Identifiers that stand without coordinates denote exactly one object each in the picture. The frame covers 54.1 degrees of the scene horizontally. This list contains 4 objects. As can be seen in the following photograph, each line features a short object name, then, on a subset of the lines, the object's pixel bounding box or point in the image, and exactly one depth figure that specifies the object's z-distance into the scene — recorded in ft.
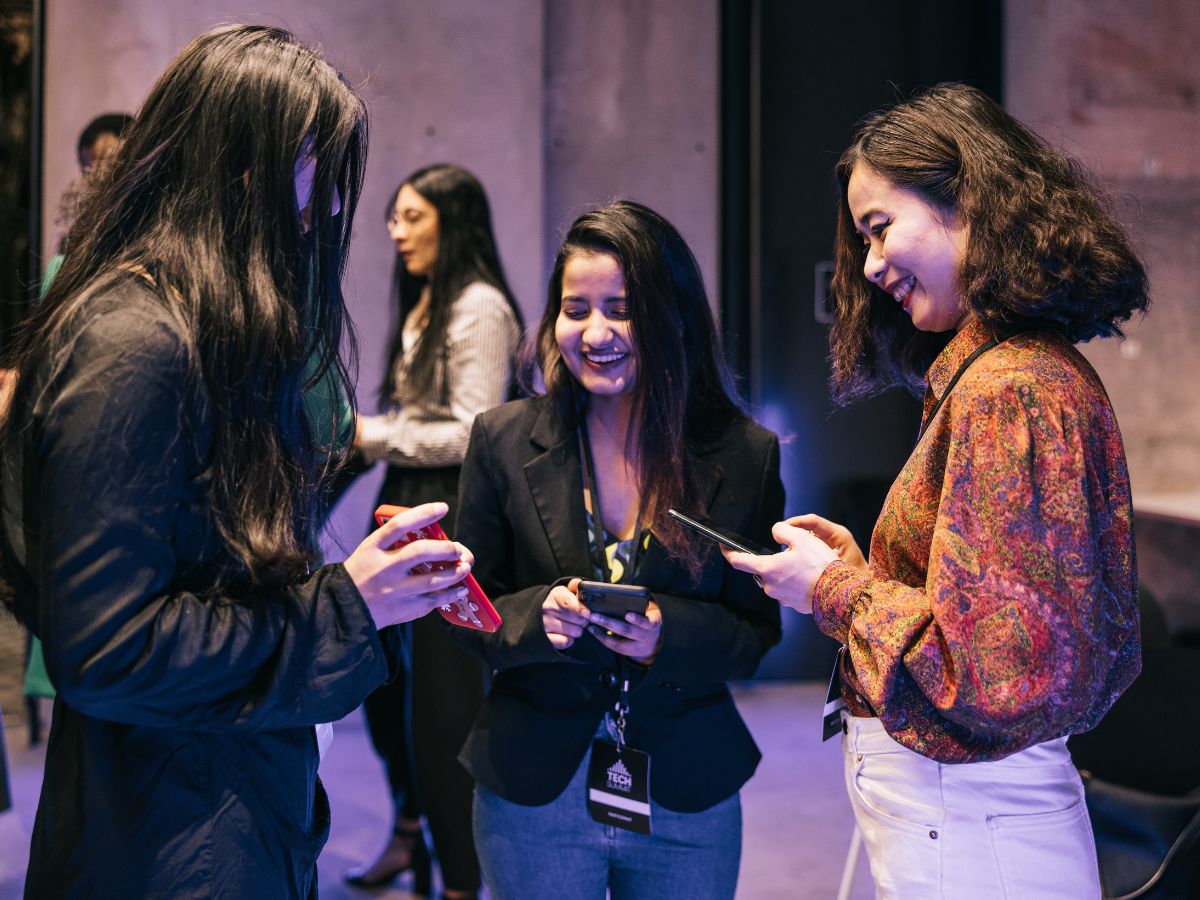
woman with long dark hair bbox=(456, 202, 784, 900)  6.21
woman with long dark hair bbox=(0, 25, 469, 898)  3.80
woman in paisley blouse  4.34
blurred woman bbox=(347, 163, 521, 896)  10.39
